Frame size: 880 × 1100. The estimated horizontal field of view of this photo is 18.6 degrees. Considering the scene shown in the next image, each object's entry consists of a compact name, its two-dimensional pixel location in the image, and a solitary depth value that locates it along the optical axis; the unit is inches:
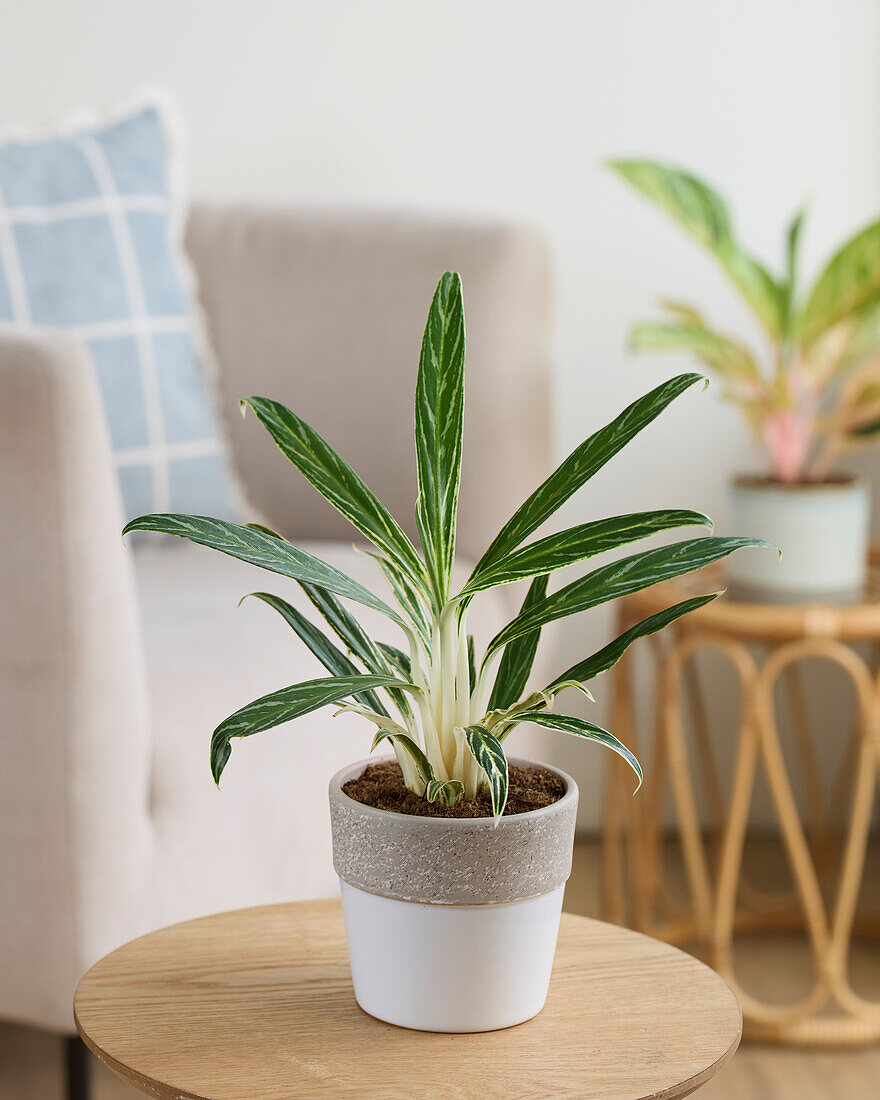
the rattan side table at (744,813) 92.7
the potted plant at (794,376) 99.4
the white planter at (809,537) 99.8
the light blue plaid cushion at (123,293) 101.0
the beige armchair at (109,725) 70.3
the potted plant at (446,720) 54.2
